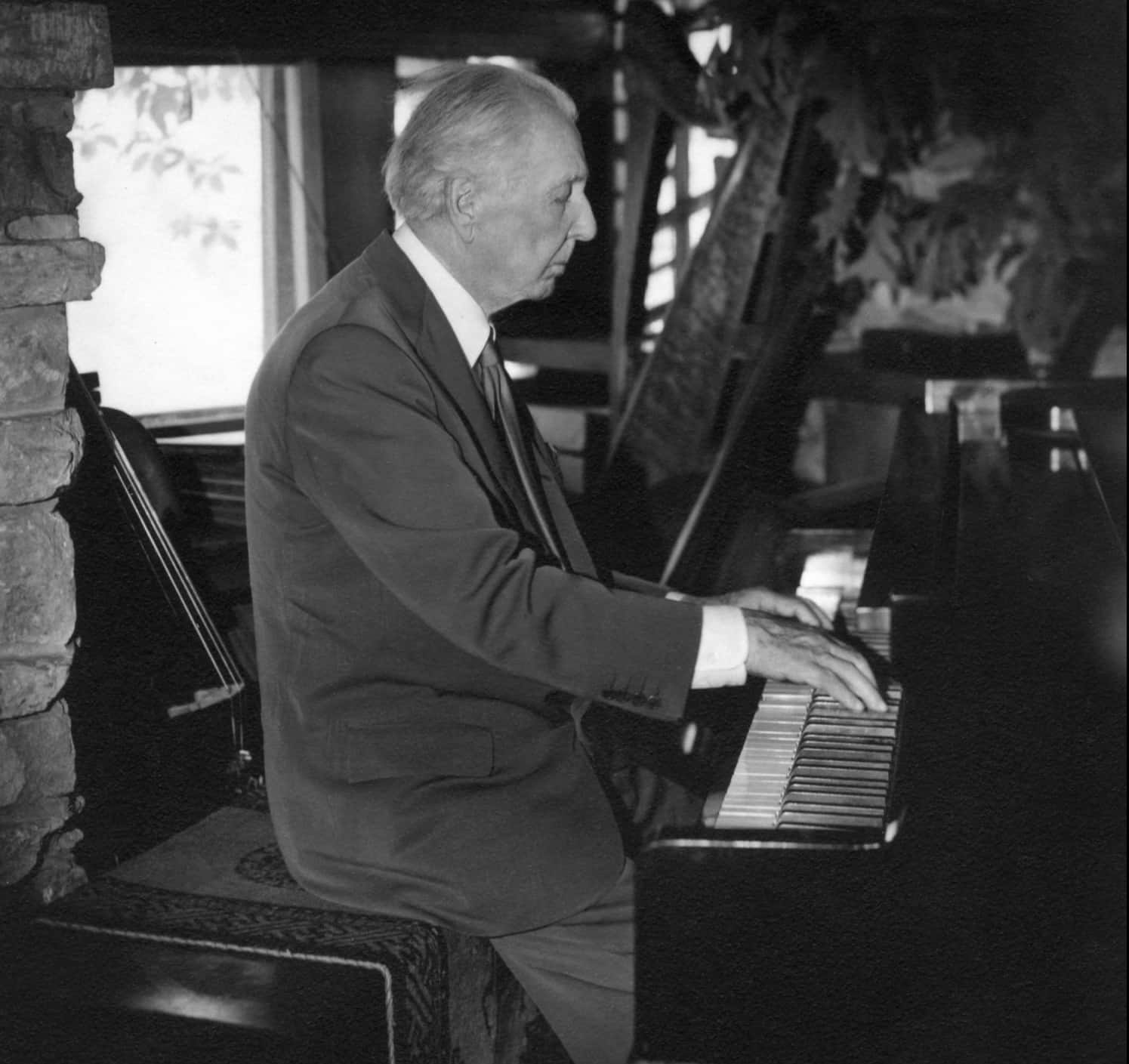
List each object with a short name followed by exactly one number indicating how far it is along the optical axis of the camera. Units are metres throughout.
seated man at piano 1.85
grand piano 1.50
